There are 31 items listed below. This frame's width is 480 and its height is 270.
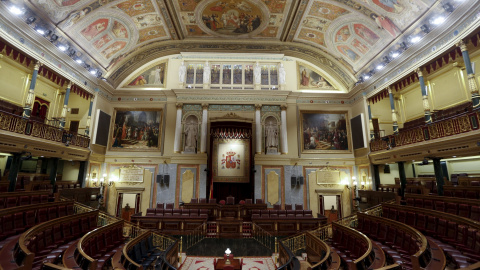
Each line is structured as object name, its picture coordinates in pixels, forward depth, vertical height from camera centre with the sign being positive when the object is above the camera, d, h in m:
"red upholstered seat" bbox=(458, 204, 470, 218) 7.40 -0.82
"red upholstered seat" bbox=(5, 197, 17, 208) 8.31 -0.79
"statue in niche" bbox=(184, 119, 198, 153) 17.09 +3.23
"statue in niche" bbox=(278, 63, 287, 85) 18.19 +7.97
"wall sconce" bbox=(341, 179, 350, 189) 16.93 -0.01
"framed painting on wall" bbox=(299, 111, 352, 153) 17.57 +3.65
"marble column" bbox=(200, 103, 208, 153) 16.89 +3.65
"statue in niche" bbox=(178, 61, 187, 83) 18.11 +8.02
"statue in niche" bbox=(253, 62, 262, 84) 18.19 +8.10
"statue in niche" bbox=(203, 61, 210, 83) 18.11 +8.01
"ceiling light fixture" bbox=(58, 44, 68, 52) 12.81 +7.01
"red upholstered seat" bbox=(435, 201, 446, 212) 8.34 -0.78
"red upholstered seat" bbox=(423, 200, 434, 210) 8.85 -0.78
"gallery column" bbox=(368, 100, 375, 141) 15.74 +3.73
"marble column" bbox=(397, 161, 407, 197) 13.05 +0.45
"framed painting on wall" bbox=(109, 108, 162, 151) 17.30 +3.62
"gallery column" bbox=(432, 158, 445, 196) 10.63 +0.36
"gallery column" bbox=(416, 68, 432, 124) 11.46 +4.10
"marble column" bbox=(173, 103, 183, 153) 16.99 +3.57
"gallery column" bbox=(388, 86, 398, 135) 13.74 +3.96
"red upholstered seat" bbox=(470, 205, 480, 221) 6.97 -0.84
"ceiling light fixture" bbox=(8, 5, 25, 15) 9.89 +6.91
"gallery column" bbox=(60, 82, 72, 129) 13.28 +3.94
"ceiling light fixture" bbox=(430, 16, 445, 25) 10.25 +6.92
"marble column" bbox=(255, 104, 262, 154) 17.08 +3.63
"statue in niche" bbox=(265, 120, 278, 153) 17.27 +3.24
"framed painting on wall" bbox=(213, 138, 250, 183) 16.62 +1.45
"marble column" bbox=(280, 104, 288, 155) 17.19 +3.68
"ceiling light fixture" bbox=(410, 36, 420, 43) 11.70 +6.95
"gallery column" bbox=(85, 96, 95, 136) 15.40 +4.02
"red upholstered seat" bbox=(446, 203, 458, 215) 7.83 -0.81
